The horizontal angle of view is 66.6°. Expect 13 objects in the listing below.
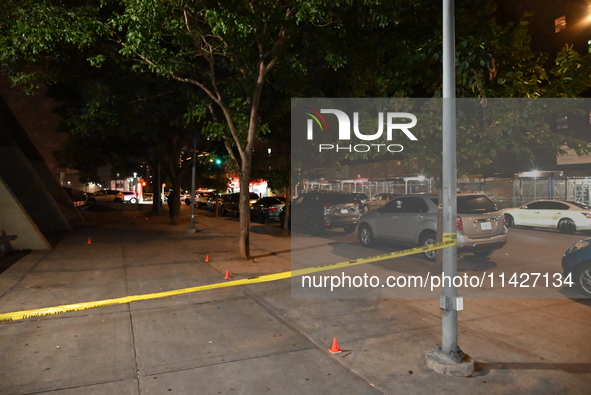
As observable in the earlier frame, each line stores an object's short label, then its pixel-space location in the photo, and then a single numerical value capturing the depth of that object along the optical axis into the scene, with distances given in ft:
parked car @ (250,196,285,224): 76.95
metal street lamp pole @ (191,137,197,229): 61.11
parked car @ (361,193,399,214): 74.37
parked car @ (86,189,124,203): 148.97
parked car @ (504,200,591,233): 57.00
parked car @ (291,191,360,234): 57.31
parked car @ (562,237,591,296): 25.07
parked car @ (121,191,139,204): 176.39
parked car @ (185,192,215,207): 129.78
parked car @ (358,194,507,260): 34.76
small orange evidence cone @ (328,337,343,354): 17.67
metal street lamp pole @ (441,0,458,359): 15.89
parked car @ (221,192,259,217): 93.23
